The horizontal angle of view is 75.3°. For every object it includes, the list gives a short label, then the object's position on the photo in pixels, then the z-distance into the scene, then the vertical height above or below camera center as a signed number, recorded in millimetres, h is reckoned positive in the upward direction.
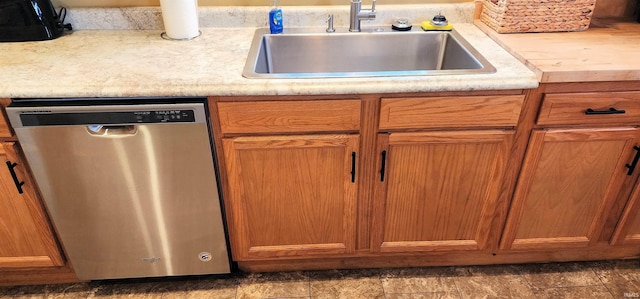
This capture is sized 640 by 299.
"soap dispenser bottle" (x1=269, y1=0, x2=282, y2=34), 1636 -423
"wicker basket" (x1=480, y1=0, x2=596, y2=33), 1544 -388
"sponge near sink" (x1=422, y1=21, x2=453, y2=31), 1677 -458
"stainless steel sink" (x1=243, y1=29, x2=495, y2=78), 1662 -546
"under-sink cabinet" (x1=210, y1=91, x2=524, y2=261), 1296 -808
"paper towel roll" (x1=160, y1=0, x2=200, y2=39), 1536 -398
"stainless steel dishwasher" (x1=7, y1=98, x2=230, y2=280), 1230 -807
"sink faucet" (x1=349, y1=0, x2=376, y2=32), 1632 -397
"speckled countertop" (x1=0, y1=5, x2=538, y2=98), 1211 -473
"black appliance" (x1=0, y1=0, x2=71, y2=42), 1482 -396
